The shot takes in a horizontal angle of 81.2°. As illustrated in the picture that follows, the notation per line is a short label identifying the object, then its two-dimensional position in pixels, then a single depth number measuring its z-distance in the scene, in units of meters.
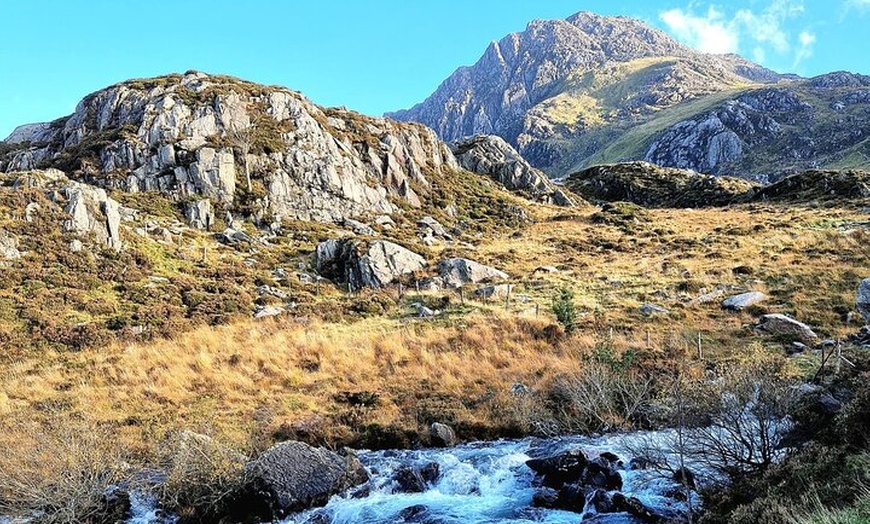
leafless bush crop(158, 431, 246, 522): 10.83
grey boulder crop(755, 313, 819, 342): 19.17
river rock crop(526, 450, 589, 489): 11.27
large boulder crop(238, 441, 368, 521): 10.80
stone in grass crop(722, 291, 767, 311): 23.62
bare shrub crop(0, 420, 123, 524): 10.08
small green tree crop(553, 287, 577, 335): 22.36
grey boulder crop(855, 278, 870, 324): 16.28
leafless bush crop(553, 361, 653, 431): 14.81
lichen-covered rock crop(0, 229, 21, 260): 26.34
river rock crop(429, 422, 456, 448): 14.59
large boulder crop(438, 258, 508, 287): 32.53
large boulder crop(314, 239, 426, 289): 32.31
